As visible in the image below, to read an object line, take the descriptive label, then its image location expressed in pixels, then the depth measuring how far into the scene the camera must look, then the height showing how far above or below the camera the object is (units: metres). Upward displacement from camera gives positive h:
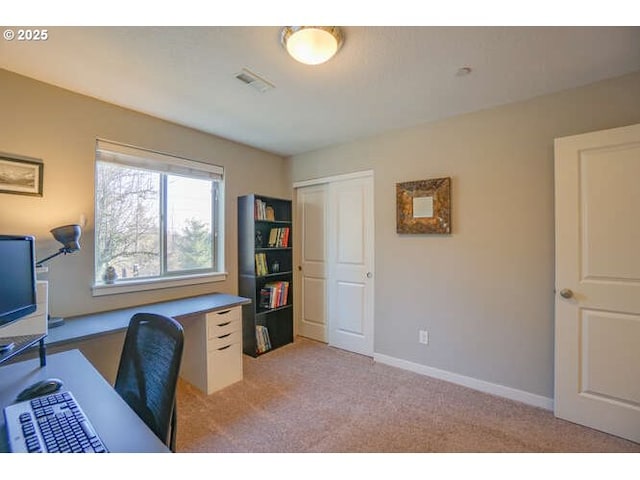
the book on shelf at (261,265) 3.29 -0.29
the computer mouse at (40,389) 1.06 -0.56
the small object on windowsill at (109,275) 2.39 -0.29
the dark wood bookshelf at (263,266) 3.21 -0.32
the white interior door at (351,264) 3.23 -0.29
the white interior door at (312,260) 3.63 -0.28
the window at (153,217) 2.43 +0.21
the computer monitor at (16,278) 1.21 -0.16
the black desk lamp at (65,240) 1.96 +0.00
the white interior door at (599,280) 1.85 -0.29
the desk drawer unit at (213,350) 2.41 -0.94
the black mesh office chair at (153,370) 0.97 -0.50
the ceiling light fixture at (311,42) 1.48 +1.02
